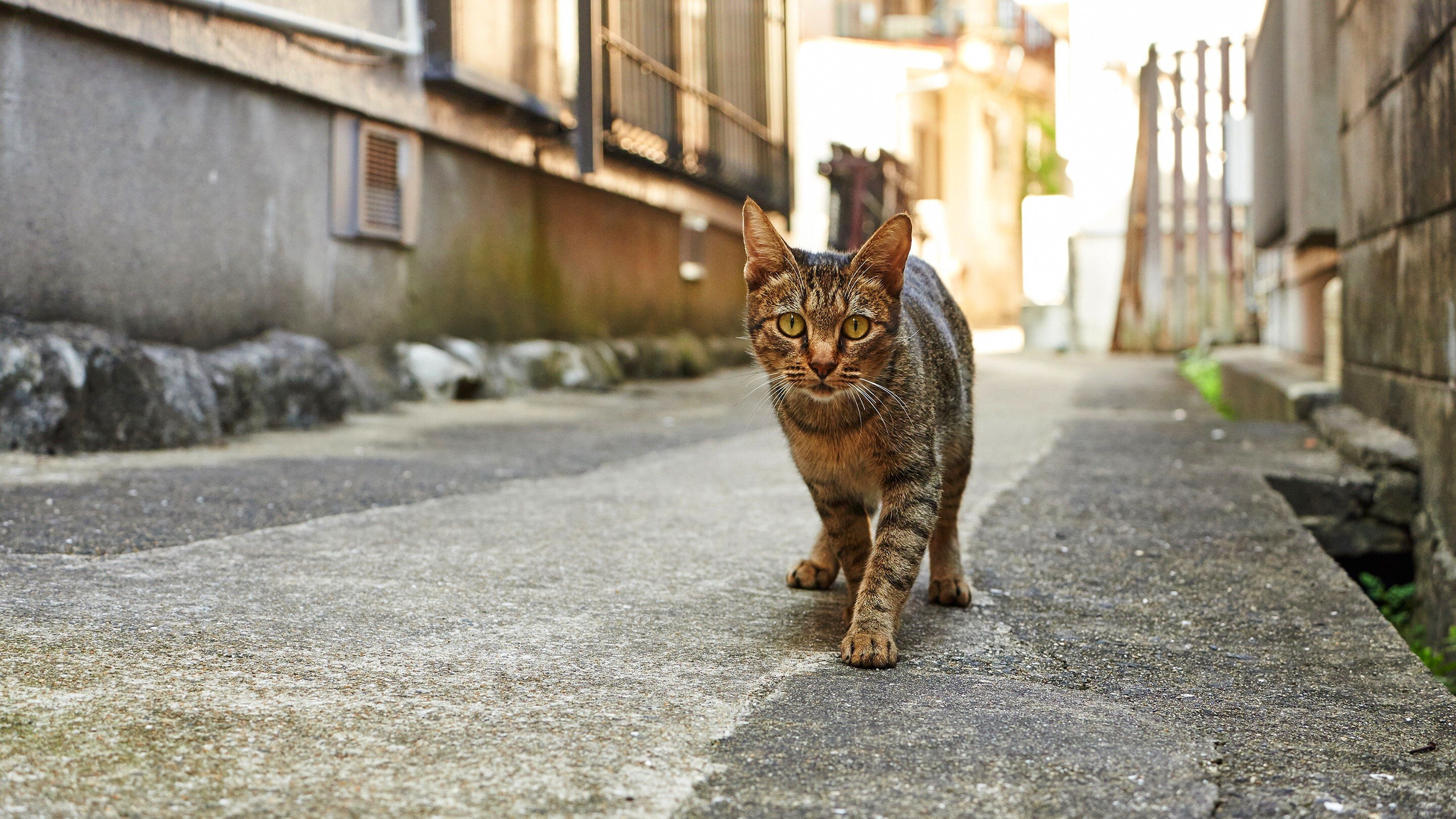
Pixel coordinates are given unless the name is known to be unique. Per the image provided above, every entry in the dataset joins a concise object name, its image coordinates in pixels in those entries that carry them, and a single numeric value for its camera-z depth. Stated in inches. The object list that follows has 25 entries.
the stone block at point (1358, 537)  152.7
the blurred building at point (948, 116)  863.1
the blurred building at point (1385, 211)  138.7
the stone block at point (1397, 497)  150.9
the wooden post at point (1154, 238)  521.7
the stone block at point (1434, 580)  132.3
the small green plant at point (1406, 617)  126.0
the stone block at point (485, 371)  291.7
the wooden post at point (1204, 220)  512.7
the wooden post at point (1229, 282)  525.7
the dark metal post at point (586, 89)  307.6
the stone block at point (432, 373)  277.0
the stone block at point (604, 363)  358.0
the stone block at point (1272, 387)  222.8
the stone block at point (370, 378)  248.4
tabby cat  94.0
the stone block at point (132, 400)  176.6
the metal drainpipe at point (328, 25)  217.2
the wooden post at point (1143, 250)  528.7
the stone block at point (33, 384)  167.2
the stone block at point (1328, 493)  155.0
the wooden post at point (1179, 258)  526.3
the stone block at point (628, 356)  387.2
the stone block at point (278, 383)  208.4
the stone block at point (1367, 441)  153.8
